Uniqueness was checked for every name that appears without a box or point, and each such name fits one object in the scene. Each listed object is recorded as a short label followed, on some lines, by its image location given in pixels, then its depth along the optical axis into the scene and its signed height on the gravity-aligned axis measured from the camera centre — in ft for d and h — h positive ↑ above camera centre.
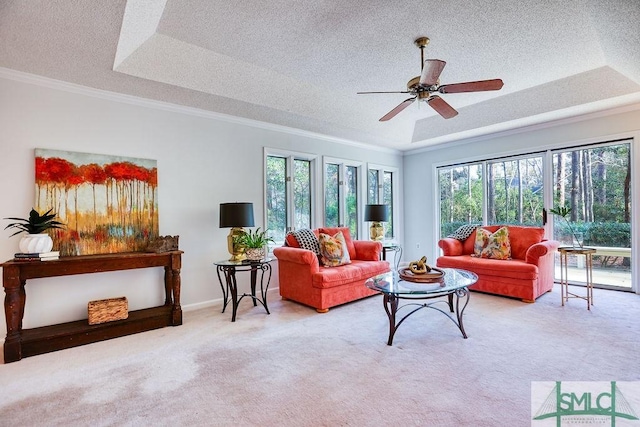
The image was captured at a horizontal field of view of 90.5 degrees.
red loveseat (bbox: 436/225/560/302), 12.98 -2.21
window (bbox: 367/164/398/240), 21.03 +1.85
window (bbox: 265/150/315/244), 15.90 +1.33
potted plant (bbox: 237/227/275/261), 12.12 -1.09
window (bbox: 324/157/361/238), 18.47 +1.39
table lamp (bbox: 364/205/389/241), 16.99 +0.17
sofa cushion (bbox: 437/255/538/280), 12.90 -2.25
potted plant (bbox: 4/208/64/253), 8.86 -0.34
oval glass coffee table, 8.87 -2.08
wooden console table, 8.56 -2.81
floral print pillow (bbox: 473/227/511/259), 14.73 -1.41
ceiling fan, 7.81 +3.53
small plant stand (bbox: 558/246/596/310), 12.13 -1.58
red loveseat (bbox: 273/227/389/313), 12.18 -2.44
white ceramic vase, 8.83 -0.66
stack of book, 8.83 -1.02
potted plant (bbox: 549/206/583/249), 15.42 -1.04
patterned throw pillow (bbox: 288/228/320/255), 13.67 -1.00
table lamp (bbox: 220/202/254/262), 11.94 -0.08
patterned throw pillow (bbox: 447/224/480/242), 16.92 -0.91
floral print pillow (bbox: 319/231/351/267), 13.44 -1.50
